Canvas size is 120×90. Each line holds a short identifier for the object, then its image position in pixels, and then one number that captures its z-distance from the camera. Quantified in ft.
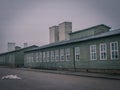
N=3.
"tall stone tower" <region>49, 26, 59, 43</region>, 133.77
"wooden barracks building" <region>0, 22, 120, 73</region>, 57.21
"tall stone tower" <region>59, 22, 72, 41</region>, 121.14
